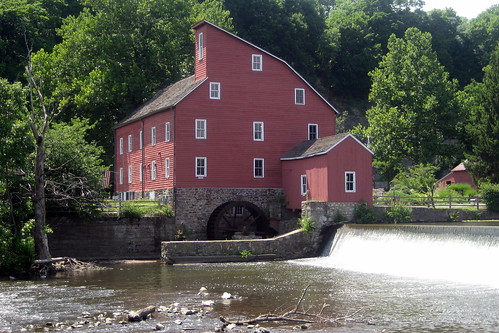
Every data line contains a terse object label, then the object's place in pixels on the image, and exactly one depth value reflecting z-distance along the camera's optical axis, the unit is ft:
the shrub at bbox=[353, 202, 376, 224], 133.69
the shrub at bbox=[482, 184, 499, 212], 156.04
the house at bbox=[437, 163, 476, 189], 223.32
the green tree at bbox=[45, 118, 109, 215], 125.69
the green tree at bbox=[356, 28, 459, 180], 199.82
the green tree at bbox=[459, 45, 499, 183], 189.06
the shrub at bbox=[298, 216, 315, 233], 129.18
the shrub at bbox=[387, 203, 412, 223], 137.69
